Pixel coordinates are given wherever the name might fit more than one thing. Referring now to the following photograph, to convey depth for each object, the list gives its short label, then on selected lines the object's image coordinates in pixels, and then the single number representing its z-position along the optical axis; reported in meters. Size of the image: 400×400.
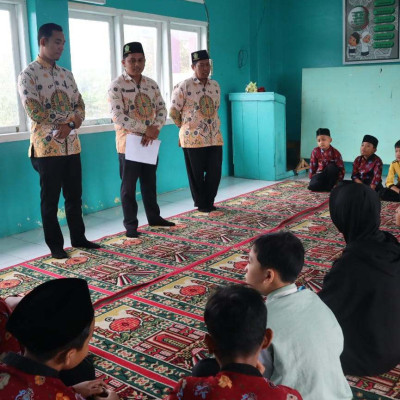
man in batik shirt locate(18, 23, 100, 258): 3.57
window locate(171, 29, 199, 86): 6.22
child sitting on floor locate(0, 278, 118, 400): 1.18
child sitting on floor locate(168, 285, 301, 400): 1.15
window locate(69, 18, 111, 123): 5.04
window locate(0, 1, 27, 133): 4.43
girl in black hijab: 1.94
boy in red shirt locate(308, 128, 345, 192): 5.86
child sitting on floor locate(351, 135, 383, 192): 5.39
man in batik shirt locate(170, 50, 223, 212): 4.92
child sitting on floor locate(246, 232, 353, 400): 1.51
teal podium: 6.61
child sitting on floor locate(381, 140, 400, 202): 5.22
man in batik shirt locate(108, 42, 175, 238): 4.14
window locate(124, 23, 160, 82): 5.59
